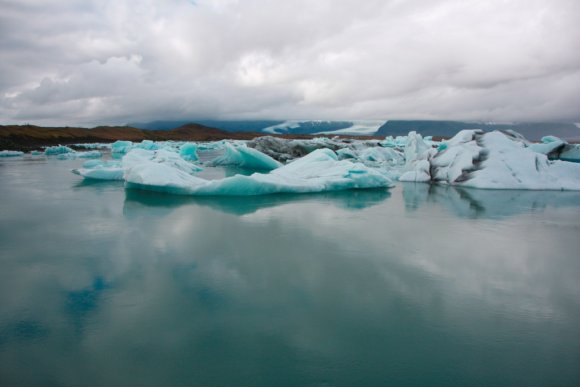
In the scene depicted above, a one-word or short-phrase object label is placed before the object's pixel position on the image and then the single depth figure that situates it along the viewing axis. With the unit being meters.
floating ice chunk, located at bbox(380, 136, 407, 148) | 26.73
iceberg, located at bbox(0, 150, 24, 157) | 18.41
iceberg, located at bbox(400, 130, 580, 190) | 8.54
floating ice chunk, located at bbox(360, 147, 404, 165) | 16.89
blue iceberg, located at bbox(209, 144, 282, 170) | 11.91
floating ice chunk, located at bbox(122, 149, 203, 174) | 9.48
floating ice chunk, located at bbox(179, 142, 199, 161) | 17.14
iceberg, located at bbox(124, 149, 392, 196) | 6.72
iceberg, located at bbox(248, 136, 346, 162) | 18.33
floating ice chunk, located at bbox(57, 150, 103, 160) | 18.31
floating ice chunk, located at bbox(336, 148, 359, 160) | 16.56
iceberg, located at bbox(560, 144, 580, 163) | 13.59
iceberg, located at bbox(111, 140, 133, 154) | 23.86
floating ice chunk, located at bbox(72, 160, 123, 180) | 8.93
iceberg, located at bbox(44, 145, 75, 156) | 20.58
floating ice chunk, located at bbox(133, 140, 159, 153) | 22.52
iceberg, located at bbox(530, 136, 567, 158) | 13.15
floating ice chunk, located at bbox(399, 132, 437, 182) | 10.13
